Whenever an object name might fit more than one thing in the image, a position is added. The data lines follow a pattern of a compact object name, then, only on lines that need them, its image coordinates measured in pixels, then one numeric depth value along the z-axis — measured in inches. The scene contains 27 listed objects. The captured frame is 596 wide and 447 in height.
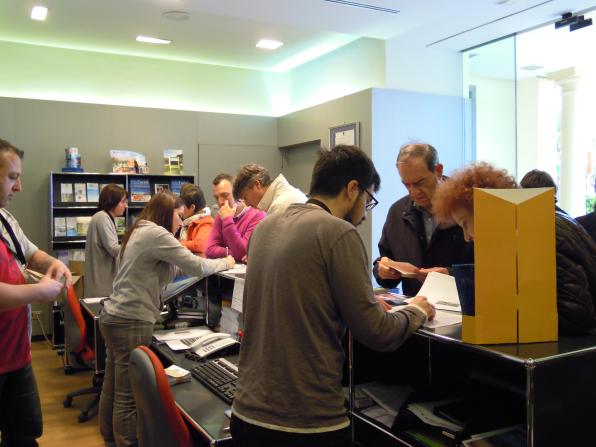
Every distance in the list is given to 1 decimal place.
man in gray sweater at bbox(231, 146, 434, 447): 50.9
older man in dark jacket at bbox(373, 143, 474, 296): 85.7
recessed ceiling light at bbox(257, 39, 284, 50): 229.3
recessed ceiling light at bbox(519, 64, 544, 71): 260.1
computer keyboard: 77.6
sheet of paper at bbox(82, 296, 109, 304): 151.0
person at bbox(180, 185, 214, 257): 154.4
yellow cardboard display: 46.9
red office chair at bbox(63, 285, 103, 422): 141.0
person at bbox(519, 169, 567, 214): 118.9
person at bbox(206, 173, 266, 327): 128.4
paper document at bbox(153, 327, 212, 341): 108.6
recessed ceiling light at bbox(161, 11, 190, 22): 190.0
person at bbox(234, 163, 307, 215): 111.4
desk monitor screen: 112.5
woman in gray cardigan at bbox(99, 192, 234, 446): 101.1
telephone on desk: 96.7
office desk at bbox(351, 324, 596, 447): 41.7
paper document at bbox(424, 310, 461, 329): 54.5
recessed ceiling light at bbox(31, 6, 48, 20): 188.1
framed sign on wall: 205.5
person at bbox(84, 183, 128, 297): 178.5
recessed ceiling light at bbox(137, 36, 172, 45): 225.3
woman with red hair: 48.8
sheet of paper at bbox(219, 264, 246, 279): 102.9
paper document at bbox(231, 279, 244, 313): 98.3
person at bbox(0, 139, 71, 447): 74.4
